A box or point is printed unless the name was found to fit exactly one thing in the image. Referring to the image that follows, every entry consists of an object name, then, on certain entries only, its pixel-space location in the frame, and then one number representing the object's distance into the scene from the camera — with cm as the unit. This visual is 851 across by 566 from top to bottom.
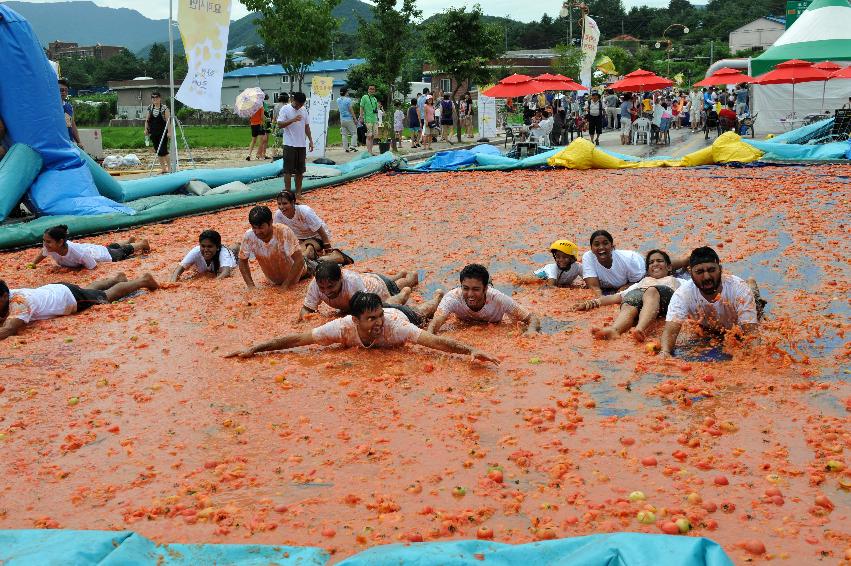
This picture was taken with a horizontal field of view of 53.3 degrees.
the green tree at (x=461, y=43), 3073
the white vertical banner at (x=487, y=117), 3375
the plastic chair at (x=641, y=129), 2948
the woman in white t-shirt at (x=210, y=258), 1033
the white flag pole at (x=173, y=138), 1808
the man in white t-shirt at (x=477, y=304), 762
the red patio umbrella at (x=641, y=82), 3122
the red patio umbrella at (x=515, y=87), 2895
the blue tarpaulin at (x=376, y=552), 362
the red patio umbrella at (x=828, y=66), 3207
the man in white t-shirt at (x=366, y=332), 699
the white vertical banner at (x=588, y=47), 3959
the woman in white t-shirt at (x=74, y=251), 1073
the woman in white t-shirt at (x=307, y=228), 1068
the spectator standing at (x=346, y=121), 2527
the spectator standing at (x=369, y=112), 2445
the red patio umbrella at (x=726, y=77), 3200
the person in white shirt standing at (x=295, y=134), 1561
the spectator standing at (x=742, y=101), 3428
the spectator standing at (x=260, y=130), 2326
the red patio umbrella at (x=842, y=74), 2755
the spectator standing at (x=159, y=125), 1919
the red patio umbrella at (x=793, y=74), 2762
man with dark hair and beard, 686
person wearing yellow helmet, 916
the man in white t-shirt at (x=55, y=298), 845
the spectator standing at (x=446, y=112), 3084
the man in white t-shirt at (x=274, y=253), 973
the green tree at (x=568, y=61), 5169
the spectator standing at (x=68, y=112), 1730
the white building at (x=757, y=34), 9662
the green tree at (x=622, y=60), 7256
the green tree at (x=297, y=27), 3375
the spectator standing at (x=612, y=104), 3607
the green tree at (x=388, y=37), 3069
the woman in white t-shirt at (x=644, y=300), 748
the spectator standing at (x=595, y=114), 2900
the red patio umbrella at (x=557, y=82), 3056
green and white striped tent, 2200
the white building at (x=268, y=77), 7269
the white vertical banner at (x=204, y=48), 1697
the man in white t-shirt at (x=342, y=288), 774
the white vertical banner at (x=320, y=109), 2266
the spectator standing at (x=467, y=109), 3331
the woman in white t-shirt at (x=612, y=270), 891
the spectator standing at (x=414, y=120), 3093
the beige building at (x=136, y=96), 6644
